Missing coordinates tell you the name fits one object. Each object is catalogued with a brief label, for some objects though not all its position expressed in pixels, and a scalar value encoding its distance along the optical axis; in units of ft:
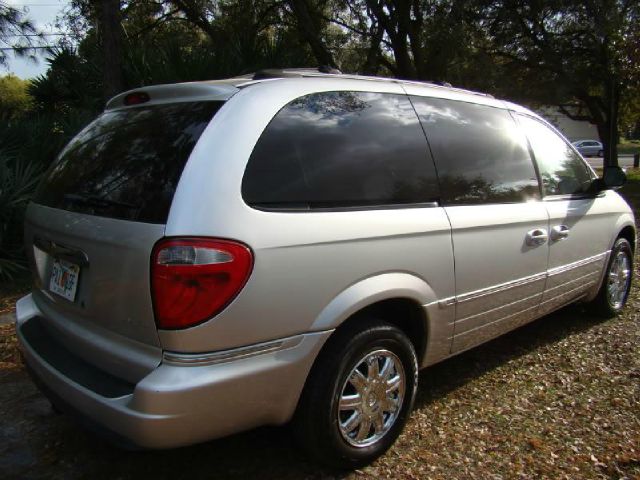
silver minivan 7.00
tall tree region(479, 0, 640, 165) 39.29
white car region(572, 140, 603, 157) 140.87
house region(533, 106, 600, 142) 205.05
